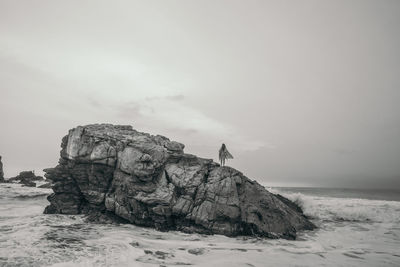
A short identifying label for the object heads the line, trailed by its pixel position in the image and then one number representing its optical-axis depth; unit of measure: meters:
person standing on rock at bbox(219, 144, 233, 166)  20.90
